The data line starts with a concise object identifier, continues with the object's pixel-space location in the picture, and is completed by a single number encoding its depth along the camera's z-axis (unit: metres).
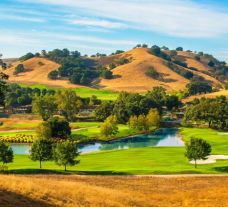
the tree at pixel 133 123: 134.75
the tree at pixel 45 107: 162.62
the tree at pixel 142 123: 135.57
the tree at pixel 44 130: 112.11
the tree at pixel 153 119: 142.12
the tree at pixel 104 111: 160.88
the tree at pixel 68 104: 163.12
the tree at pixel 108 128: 120.62
